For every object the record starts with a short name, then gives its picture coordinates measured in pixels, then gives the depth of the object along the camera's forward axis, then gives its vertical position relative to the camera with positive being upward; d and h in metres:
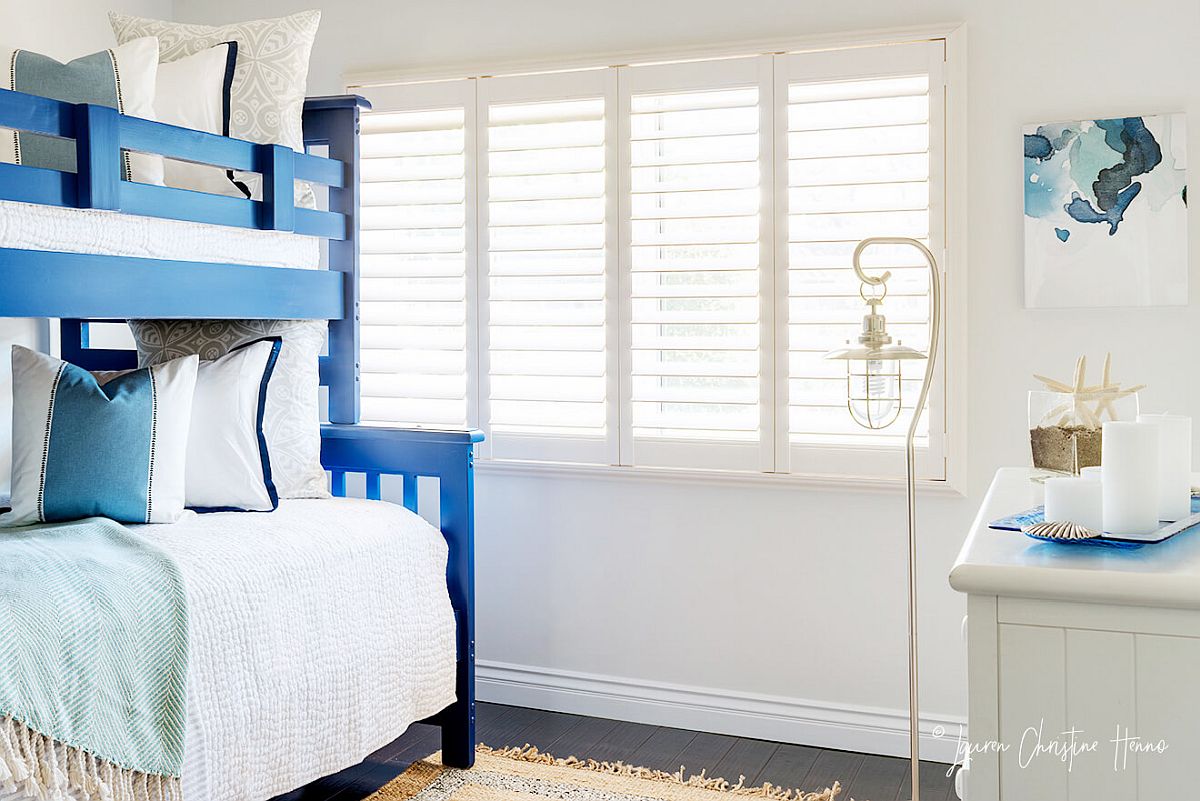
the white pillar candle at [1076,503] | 1.19 -0.14
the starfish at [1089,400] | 1.52 -0.04
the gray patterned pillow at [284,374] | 2.67 +0.02
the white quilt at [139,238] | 1.89 +0.29
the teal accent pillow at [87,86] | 2.07 +0.60
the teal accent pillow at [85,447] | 2.15 -0.13
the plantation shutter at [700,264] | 2.90 +0.31
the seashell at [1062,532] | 1.15 -0.17
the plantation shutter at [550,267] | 3.06 +0.33
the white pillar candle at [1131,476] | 1.14 -0.11
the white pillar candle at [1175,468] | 1.21 -0.11
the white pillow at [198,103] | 2.49 +0.65
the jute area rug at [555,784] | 2.60 -1.00
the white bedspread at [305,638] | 1.94 -0.52
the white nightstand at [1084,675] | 1.02 -0.29
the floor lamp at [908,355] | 1.65 +0.03
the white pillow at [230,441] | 2.42 -0.13
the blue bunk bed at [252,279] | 1.92 +0.21
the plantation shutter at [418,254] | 3.22 +0.38
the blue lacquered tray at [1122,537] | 1.13 -0.17
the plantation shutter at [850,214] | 2.73 +0.42
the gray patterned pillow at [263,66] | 2.63 +0.78
